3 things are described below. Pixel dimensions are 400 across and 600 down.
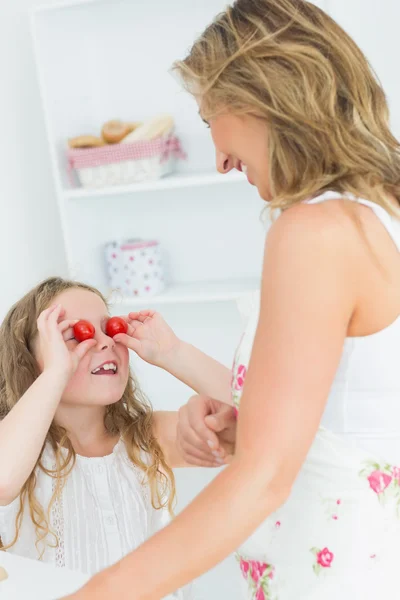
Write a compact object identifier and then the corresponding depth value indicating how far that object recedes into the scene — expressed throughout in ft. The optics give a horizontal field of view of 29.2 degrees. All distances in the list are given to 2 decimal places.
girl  4.58
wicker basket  7.24
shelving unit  7.55
